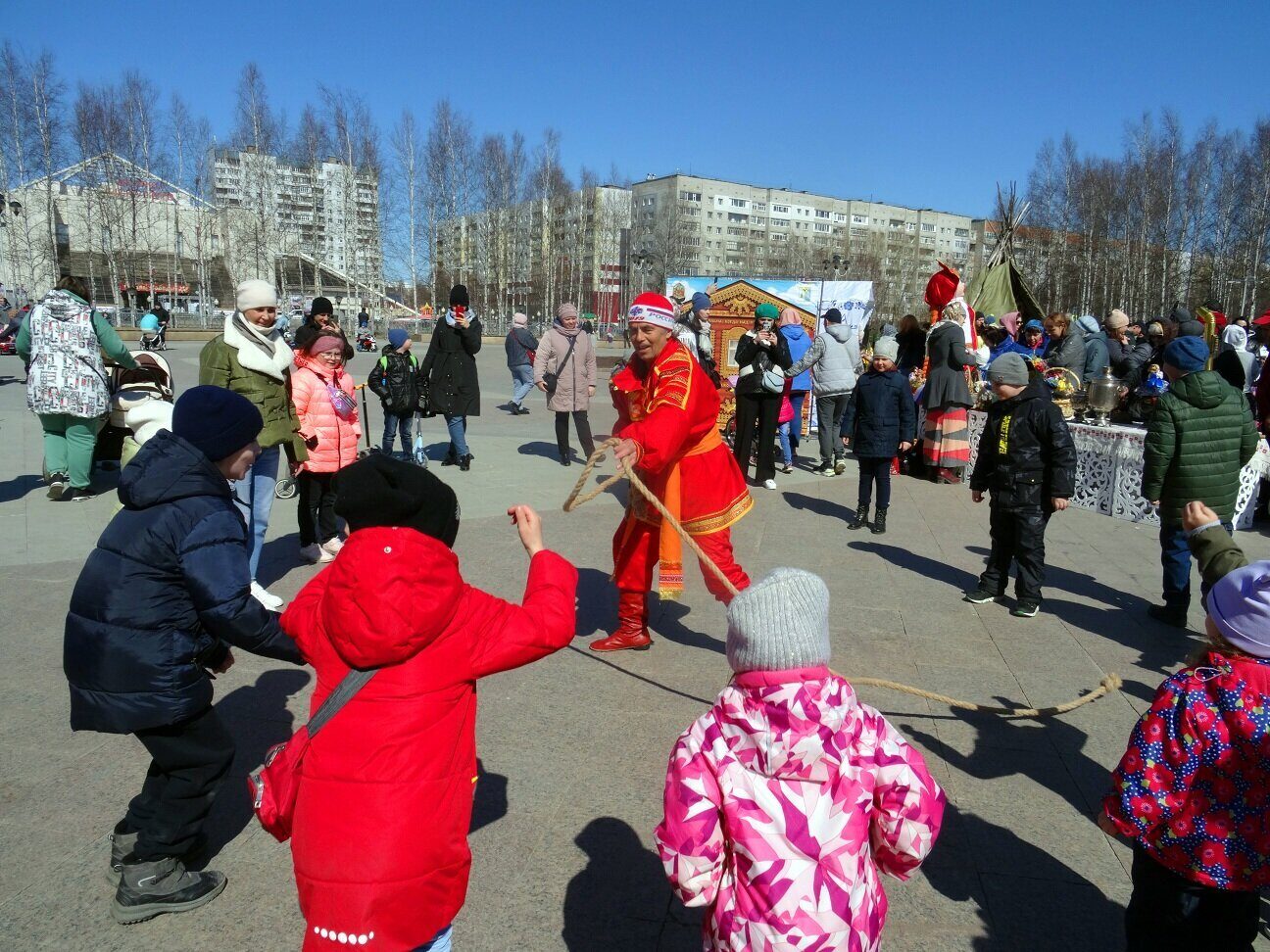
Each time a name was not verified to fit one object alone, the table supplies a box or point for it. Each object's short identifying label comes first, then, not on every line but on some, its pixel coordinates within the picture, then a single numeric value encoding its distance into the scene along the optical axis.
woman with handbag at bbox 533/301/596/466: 10.05
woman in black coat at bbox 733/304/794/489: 9.39
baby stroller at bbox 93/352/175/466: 4.88
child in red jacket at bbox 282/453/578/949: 1.78
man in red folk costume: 4.33
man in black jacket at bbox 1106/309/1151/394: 11.11
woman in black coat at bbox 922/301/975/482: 9.71
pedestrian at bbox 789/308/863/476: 10.46
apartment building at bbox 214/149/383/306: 42.75
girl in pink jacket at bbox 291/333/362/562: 6.12
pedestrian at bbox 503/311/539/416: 15.28
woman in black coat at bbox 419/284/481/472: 9.52
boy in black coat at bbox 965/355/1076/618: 5.33
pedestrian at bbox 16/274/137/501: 7.43
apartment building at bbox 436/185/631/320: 51.03
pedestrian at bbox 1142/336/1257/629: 5.09
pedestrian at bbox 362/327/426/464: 9.16
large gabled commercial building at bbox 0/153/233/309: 38.97
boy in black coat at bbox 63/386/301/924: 2.46
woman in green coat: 5.34
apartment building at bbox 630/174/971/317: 77.12
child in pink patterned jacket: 1.75
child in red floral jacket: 2.06
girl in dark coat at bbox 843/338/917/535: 7.57
